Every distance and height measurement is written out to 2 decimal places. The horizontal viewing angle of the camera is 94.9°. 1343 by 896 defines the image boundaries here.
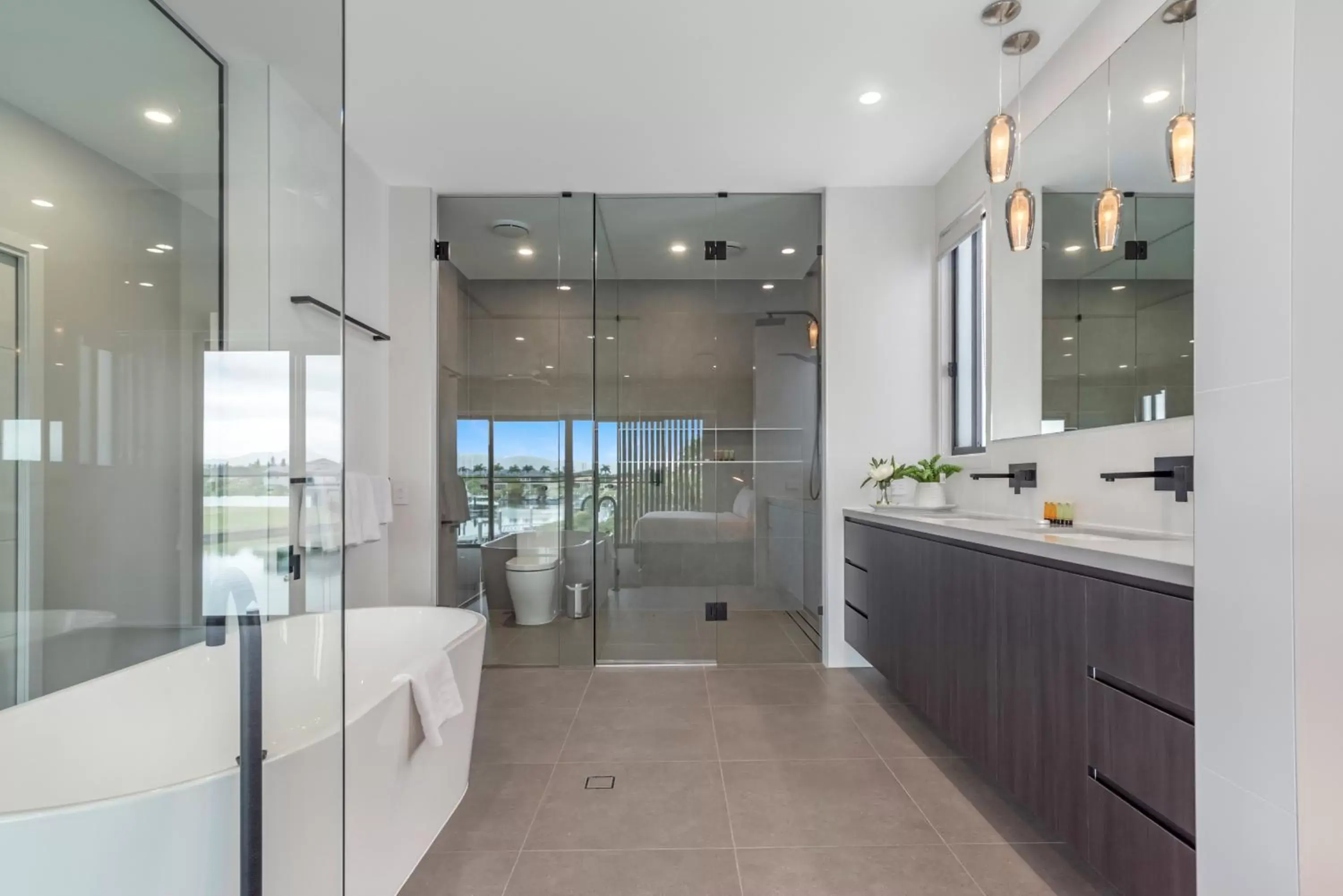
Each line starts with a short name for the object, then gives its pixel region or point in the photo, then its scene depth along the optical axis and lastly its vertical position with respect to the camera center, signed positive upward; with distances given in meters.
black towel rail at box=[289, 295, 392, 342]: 3.15 +0.65
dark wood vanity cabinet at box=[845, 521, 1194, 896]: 1.20 -0.62
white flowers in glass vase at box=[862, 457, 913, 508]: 3.24 -0.11
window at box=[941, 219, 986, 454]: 3.13 +0.60
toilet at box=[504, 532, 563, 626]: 3.70 -0.76
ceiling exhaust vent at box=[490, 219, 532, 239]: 3.68 +1.34
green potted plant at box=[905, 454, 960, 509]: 3.13 -0.15
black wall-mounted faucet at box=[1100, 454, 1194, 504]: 1.71 -0.06
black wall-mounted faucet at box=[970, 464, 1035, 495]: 2.55 -0.10
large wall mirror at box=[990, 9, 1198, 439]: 1.84 +0.64
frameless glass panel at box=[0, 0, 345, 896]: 1.00 +0.00
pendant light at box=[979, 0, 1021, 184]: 2.00 +1.00
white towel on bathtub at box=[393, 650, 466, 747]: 1.67 -0.69
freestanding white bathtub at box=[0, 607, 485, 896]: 0.90 -0.62
